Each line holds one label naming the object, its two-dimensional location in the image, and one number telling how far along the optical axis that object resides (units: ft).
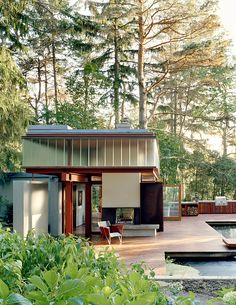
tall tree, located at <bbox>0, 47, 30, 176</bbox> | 45.85
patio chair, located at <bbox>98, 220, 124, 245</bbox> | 40.09
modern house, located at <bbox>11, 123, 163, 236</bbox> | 39.40
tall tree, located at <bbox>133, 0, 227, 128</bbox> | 61.16
